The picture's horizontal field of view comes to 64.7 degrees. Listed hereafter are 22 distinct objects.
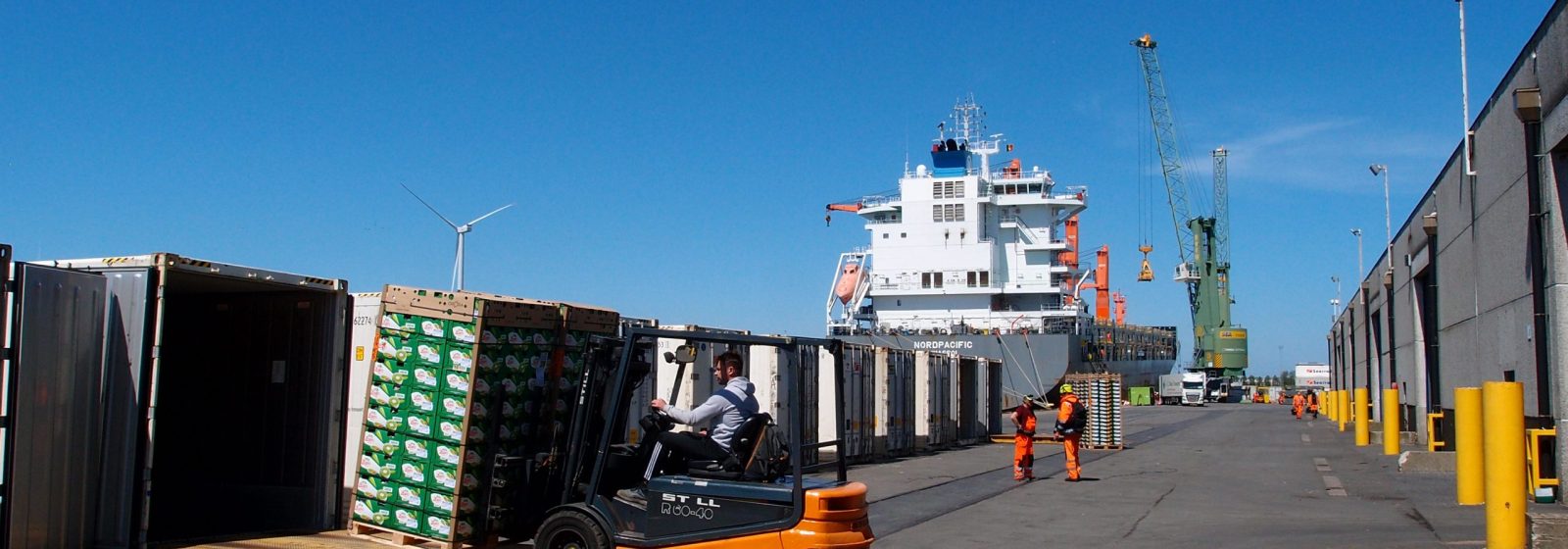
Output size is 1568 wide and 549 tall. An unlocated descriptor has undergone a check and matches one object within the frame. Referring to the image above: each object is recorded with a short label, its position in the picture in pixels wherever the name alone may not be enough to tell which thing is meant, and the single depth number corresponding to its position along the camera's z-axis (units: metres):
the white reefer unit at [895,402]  24.23
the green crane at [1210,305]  96.75
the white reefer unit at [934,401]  27.16
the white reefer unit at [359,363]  13.76
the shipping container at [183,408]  8.67
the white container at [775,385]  19.38
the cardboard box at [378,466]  10.06
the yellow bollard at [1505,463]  10.48
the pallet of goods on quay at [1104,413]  28.95
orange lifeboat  60.03
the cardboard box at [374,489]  10.07
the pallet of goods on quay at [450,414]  9.75
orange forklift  8.40
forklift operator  8.68
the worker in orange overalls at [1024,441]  19.36
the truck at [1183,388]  81.62
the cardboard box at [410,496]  9.87
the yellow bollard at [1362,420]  29.23
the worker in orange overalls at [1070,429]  18.91
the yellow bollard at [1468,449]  12.39
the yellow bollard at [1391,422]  24.13
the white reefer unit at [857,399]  21.95
